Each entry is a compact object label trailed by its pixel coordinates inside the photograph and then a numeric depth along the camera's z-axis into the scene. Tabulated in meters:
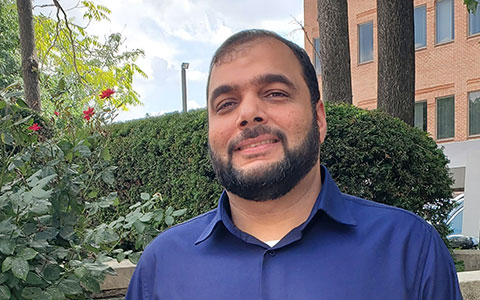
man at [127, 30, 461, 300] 1.71
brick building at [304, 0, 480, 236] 20.66
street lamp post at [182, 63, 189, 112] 19.02
